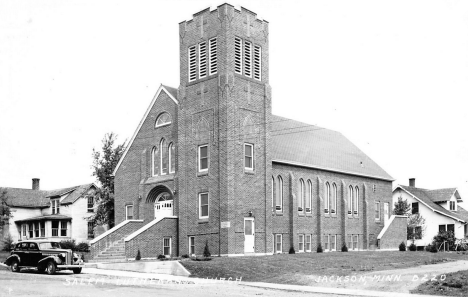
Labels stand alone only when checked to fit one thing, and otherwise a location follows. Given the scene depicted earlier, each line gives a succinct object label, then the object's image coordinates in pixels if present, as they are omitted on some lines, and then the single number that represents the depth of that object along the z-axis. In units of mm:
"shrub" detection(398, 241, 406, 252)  50891
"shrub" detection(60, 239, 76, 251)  57688
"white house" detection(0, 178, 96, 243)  64875
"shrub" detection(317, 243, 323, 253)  44875
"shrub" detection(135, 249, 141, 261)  37750
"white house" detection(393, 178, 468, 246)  63375
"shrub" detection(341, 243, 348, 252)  47375
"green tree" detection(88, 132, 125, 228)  54488
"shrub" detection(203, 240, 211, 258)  37119
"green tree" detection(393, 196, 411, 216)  62031
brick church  38250
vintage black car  30266
